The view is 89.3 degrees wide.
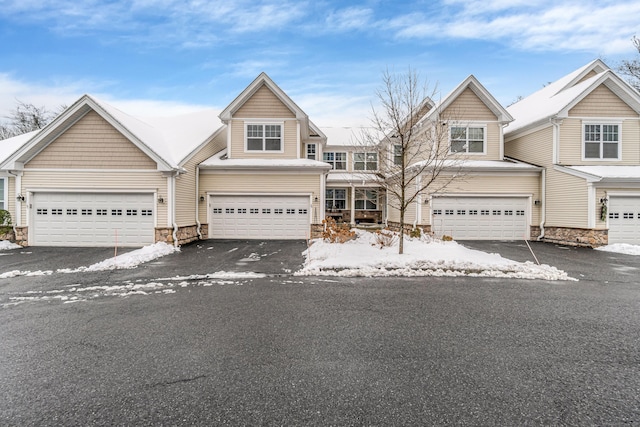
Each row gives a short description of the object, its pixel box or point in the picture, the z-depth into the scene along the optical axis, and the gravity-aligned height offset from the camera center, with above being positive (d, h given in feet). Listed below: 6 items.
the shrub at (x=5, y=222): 43.93 -2.03
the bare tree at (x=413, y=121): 34.55 +11.26
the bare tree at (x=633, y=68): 79.62 +36.46
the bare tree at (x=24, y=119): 103.81 +28.74
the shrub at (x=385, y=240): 36.70 -3.45
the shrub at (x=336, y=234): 39.43 -2.99
